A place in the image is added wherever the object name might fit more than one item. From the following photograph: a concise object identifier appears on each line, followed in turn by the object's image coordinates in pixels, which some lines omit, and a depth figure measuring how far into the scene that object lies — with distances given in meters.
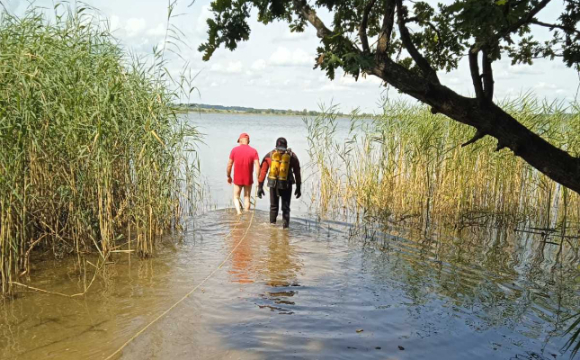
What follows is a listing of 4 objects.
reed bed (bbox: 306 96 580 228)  10.10
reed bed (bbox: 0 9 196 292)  5.44
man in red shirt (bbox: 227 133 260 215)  10.18
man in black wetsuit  9.19
